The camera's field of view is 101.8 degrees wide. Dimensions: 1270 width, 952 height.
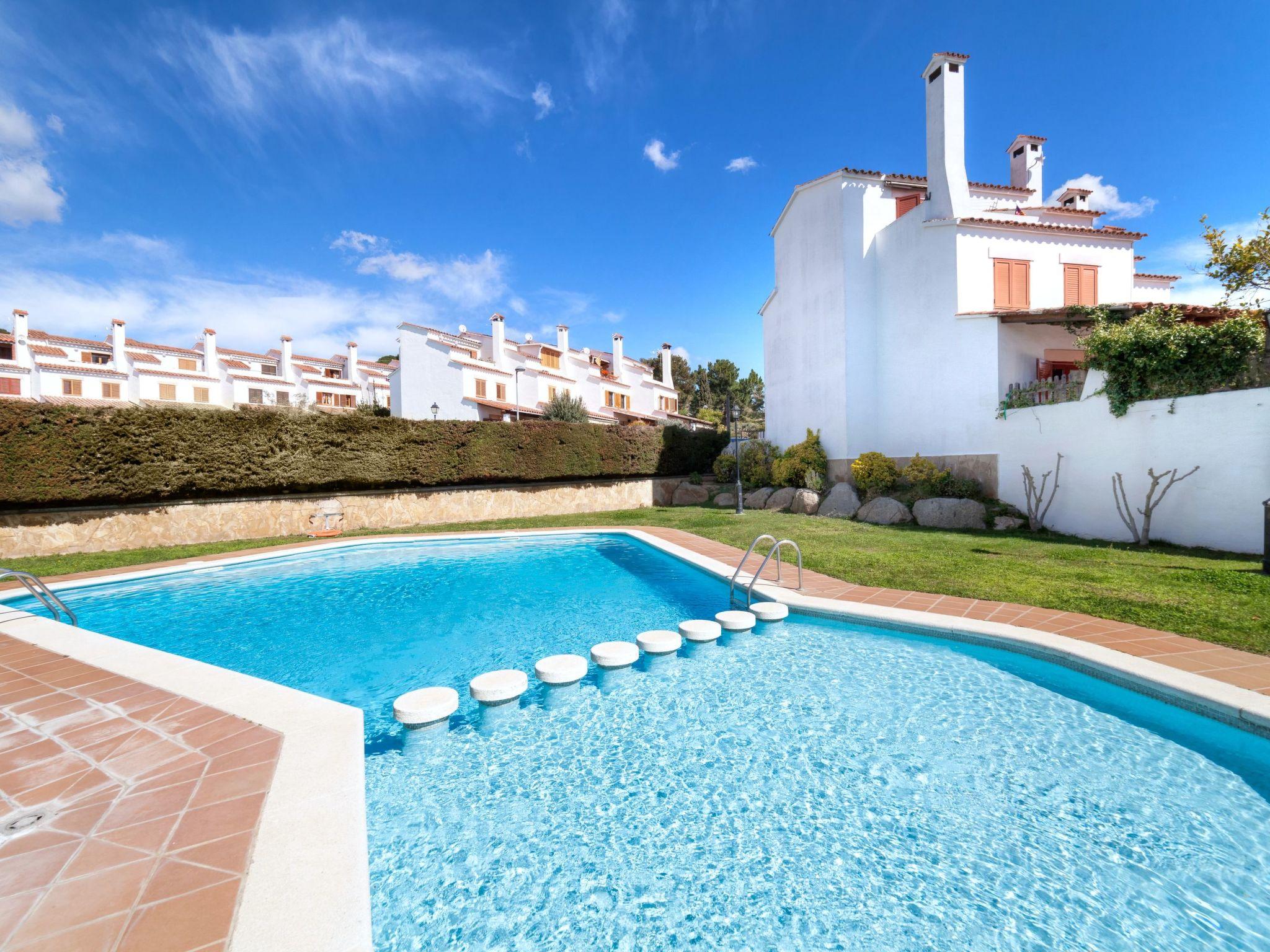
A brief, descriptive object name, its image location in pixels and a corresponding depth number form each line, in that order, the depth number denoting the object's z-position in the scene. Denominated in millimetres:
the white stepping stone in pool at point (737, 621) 6566
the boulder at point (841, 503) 15812
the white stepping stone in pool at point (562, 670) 5203
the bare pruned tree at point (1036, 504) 12625
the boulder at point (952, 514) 13070
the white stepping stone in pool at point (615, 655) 5605
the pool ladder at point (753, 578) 7224
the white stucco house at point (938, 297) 15070
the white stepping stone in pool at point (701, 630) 6254
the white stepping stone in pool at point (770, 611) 6789
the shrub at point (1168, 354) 9344
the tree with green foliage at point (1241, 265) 16469
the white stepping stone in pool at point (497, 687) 4859
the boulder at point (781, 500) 17891
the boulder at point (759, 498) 18703
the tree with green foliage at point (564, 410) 30562
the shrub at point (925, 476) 14938
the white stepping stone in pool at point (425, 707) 4395
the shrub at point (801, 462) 18328
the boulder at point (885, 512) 14312
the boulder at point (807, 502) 16906
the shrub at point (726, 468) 21906
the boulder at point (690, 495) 21844
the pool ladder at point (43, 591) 6055
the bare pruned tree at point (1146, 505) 9875
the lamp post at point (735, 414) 17808
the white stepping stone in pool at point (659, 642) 5957
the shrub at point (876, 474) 15961
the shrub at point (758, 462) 20672
